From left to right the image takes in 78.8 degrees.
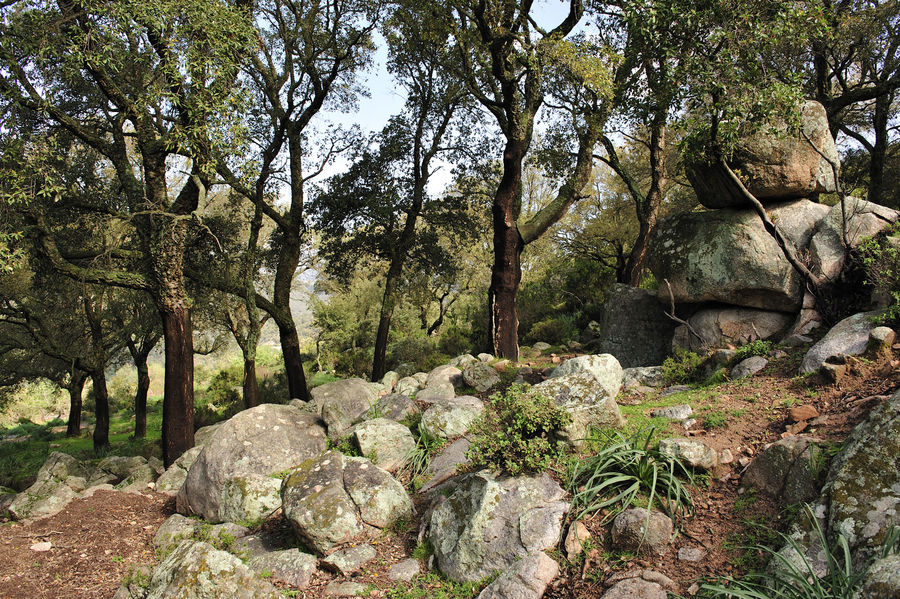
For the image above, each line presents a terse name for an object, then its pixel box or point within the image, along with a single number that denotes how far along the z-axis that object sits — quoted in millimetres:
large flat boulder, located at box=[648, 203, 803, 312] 10445
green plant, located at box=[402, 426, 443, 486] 8242
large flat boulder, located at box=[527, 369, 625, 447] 7414
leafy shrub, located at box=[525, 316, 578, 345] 18703
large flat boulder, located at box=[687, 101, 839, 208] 10477
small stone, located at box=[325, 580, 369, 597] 5832
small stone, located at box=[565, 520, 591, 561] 5383
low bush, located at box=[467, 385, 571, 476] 6266
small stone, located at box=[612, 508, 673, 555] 5074
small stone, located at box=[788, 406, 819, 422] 6223
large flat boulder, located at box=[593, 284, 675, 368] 12797
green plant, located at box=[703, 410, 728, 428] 6777
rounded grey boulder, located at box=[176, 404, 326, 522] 8430
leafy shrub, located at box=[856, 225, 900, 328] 7637
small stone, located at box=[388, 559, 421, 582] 6023
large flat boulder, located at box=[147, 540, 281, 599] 4805
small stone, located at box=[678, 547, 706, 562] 4848
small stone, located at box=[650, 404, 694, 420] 7346
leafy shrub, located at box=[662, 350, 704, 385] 10242
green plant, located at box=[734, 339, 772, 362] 9455
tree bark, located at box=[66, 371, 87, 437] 19662
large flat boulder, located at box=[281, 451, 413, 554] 6695
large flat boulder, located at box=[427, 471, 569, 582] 5668
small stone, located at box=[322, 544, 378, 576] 6266
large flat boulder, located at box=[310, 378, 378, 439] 9648
